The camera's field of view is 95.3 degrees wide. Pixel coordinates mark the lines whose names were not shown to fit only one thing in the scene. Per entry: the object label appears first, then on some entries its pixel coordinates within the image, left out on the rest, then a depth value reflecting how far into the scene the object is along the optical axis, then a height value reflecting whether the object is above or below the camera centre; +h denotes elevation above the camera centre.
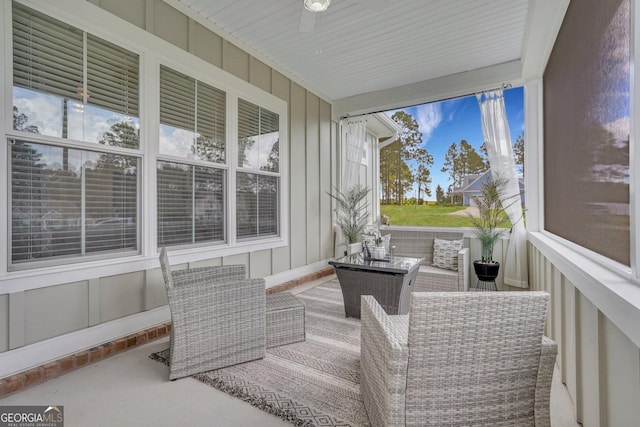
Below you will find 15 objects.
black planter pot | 3.89 -0.77
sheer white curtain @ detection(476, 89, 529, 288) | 3.94 +0.60
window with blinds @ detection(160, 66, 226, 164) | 2.89 +1.04
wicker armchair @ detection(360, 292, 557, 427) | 1.22 -0.65
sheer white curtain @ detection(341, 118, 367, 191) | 5.59 +1.22
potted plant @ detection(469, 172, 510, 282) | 3.93 -0.14
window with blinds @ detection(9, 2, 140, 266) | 2.04 +0.53
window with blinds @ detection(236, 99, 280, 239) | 3.75 +0.57
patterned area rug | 1.71 -1.15
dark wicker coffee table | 2.90 -0.69
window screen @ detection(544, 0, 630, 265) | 1.29 +0.51
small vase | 4.85 -0.55
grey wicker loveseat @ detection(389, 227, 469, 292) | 3.64 -0.62
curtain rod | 4.08 +1.80
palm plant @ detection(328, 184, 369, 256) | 5.34 +0.02
